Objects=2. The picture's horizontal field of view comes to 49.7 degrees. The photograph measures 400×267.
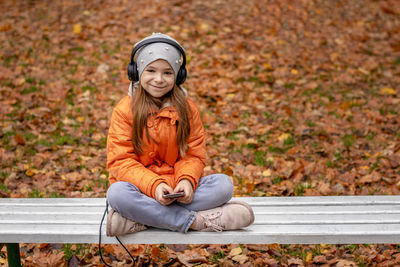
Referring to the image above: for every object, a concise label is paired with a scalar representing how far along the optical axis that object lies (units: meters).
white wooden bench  2.46
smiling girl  2.51
